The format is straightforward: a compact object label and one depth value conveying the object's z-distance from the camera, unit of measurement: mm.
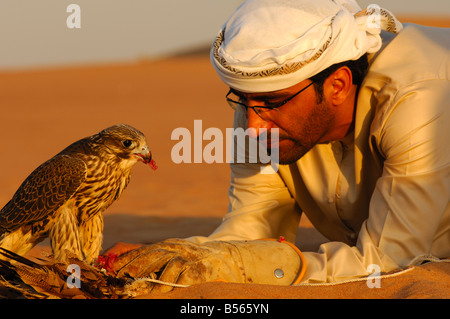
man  6406
